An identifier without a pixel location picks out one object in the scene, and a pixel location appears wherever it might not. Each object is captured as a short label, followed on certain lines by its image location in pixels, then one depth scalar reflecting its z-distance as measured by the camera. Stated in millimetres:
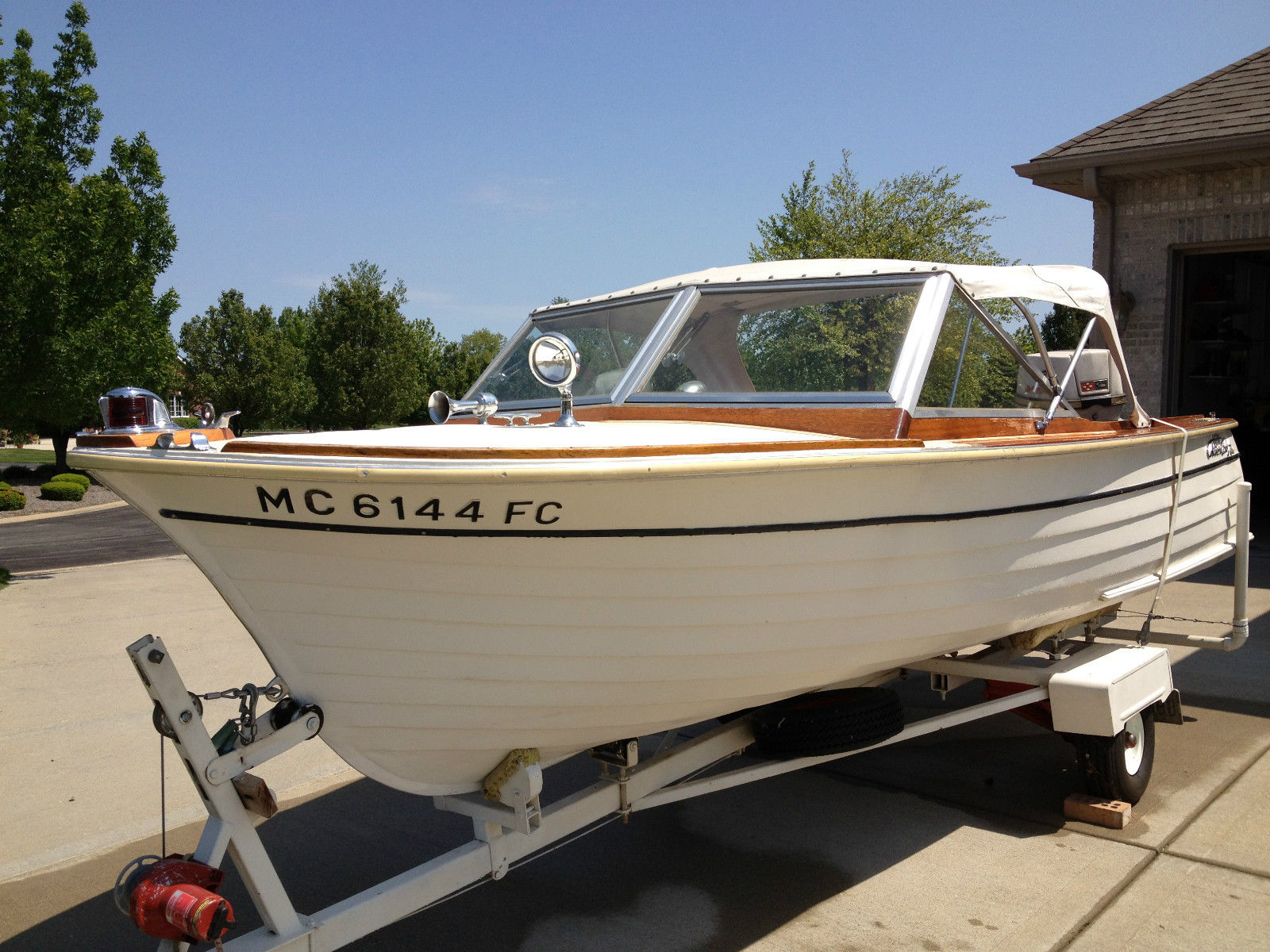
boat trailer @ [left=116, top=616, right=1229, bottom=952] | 2420
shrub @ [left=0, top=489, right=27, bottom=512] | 18172
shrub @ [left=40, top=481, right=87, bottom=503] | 20141
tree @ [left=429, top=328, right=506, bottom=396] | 34250
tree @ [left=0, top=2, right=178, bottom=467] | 12547
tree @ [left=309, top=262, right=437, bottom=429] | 27516
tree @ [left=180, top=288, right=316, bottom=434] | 29234
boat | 2436
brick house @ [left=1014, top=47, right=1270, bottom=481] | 9539
